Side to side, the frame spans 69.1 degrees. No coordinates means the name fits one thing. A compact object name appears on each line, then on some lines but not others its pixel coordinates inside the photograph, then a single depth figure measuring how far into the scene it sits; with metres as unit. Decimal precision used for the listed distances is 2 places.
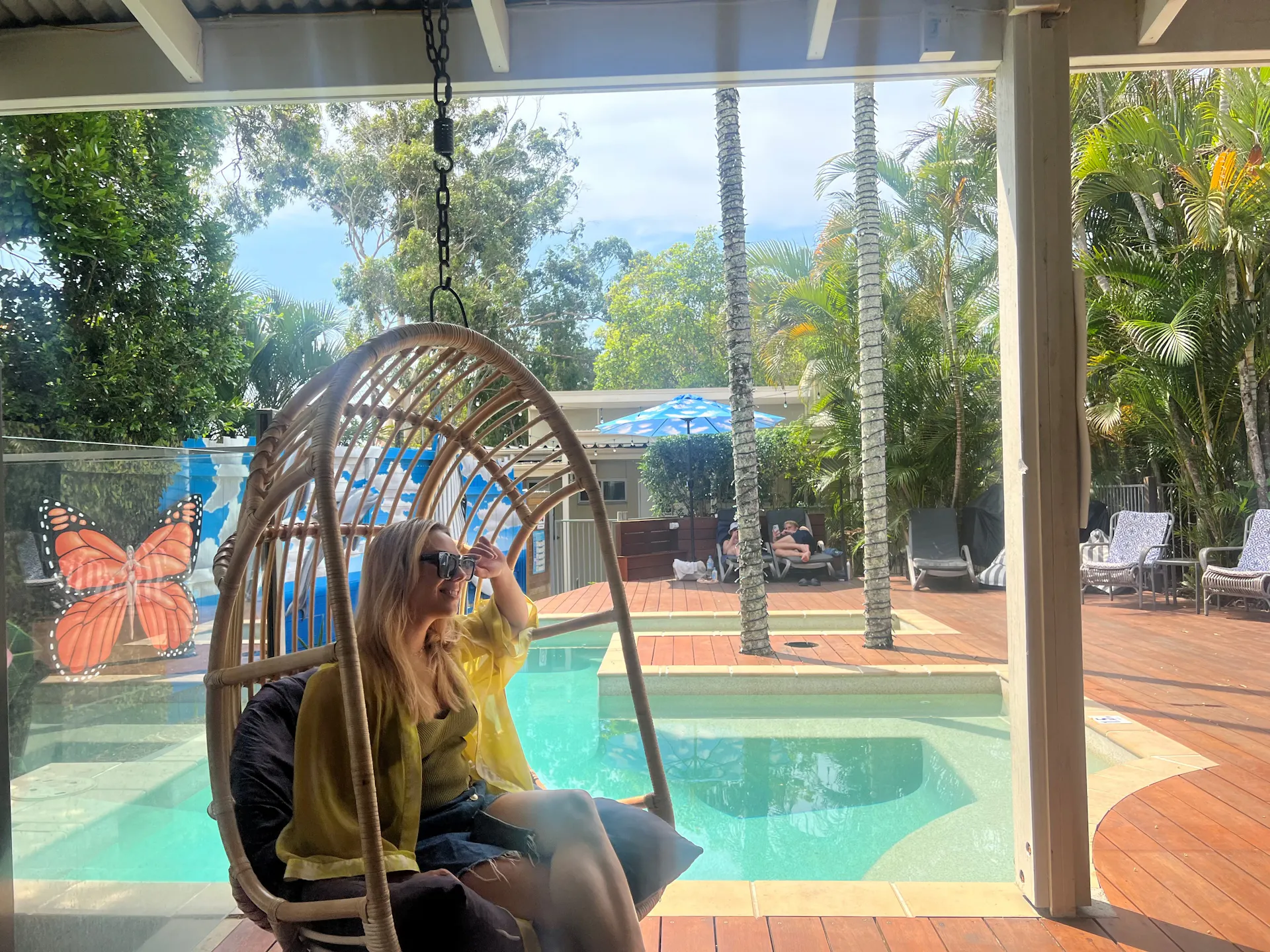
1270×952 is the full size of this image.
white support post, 2.64
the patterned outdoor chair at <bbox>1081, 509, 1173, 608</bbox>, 9.30
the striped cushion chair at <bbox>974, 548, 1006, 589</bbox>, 10.55
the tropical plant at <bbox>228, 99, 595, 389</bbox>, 19.56
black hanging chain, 2.25
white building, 15.06
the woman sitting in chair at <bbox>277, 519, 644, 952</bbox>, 1.75
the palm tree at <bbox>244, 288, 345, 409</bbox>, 17.53
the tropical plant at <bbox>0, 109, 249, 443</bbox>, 6.94
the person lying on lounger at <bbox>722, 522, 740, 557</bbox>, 11.24
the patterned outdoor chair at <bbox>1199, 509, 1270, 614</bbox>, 7.93
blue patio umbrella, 11.53
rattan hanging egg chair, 1.64
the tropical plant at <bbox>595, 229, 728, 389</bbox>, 28.83
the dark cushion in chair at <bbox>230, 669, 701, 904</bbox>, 1.76
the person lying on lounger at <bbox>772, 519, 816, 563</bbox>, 11.32
